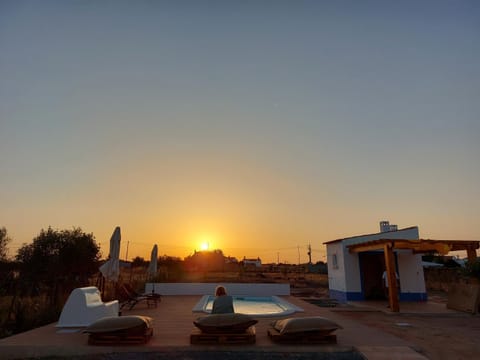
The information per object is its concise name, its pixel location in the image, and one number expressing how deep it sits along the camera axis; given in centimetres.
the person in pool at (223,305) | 695
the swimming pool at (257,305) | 1041
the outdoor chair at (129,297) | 1108
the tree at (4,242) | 1374
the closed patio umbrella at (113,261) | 1019
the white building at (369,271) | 1406
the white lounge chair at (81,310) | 730
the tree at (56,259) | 1127
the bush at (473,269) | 1143
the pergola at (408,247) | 1125
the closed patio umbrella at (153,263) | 1603
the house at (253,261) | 5067
